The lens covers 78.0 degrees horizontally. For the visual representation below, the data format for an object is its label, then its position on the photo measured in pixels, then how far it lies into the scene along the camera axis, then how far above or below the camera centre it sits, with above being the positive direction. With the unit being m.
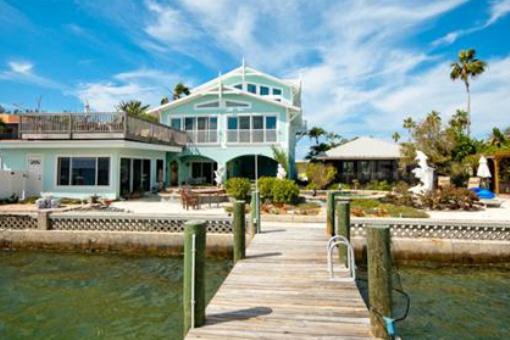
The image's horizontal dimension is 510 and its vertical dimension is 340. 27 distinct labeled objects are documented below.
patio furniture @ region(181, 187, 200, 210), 14.20 -0.92
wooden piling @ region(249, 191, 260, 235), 9.02 -1.02
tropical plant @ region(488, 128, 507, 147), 26.97 +3.90
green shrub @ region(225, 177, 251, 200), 15.90 -0.39
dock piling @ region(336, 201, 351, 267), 6.71 -0.80
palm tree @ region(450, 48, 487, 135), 33.75 +12.59
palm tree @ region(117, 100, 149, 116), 37.91 +8.93
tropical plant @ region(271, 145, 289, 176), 20.64 +1.51
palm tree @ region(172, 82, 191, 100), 38.62 +11.07
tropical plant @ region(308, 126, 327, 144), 39.72 +6.11
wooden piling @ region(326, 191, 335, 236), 8.48 -0.87
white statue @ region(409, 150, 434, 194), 15.97 +0.37
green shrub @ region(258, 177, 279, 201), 15.41 -0.36
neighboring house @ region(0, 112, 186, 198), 16.61 +1.42
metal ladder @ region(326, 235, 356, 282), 5.29 -1.46
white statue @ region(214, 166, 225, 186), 20.55 +0.36
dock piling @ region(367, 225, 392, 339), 3.56 -1.07
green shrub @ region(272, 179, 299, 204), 15.22 -0.54
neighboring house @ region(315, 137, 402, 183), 25.86 +1.68
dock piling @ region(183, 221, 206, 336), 3.83 -1.22
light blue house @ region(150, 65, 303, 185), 22.67 +3.94
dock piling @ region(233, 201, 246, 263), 6.59 -1.11
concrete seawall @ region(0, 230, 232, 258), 9.49 -1.97
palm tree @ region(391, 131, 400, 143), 55.74 +8.29
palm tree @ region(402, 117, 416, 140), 24.76 +4.46
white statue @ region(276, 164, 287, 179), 19.02 +0.48
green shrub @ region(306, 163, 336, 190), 19.98 +0.40
